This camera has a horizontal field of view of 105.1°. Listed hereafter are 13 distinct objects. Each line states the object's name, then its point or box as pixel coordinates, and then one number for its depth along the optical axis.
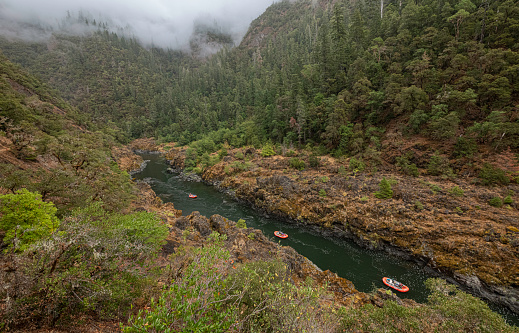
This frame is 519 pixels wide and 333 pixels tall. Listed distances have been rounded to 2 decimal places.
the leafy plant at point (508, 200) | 22.86
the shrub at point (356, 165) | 37.22
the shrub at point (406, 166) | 32.06
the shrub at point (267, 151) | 53.56
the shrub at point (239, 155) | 55.60
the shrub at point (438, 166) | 29.77
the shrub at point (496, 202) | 22.93
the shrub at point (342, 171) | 37.09
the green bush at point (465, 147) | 28.97
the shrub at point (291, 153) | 49.31
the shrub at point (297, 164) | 42.97
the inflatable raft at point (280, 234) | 28.89
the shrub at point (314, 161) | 42.13
